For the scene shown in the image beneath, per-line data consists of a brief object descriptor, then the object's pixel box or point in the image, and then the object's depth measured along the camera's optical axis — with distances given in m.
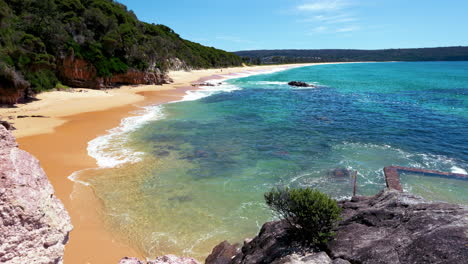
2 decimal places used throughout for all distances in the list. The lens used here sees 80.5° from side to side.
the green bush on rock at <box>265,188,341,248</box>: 5.46
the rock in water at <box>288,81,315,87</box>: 54.81
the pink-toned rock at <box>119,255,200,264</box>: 5.27
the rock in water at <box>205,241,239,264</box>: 7.14
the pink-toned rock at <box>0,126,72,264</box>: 3.97
